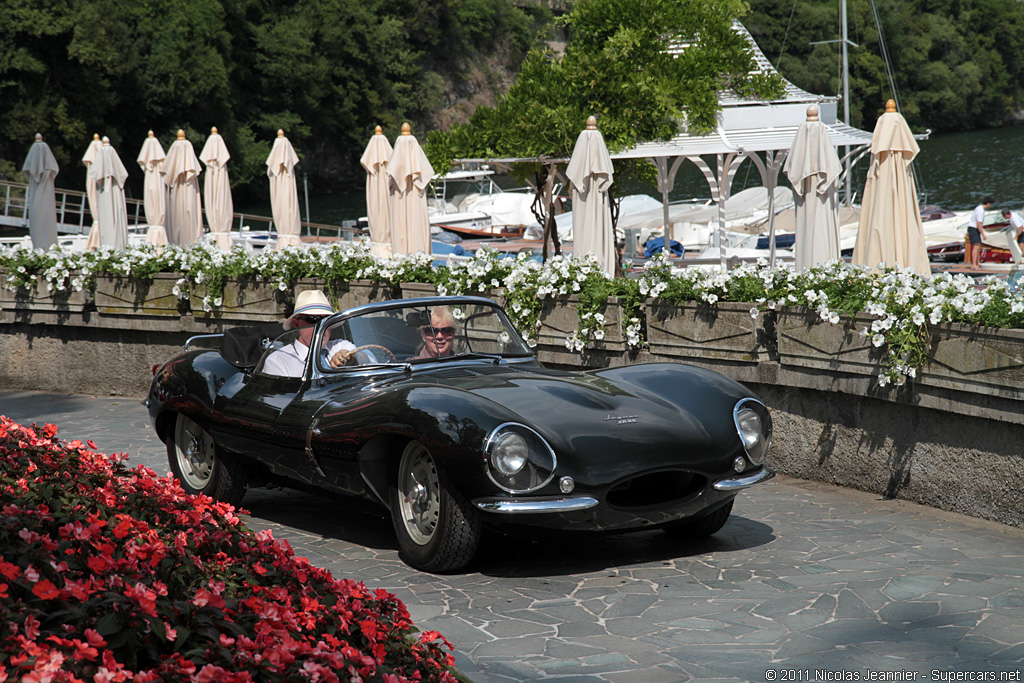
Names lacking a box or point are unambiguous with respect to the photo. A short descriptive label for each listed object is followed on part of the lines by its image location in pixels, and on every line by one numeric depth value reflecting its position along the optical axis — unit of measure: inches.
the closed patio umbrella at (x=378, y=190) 620.1
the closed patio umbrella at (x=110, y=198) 645.3
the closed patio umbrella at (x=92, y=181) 658.2
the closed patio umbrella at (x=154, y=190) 724.0
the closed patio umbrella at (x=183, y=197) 700.0
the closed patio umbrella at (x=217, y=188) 753.0
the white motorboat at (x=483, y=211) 1542.0
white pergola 692.7
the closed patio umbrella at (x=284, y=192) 732.0
